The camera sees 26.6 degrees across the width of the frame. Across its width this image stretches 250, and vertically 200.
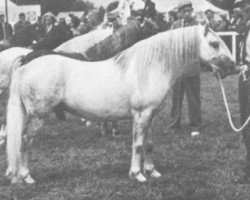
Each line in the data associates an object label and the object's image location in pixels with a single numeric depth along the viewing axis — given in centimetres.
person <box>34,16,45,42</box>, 1332
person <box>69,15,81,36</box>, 2108
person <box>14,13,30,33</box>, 1963
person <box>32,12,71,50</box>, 1061
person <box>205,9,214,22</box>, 2074
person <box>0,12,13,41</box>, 2040
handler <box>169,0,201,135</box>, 1040
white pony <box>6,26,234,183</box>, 691
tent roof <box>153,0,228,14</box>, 3036
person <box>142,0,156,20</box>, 1005
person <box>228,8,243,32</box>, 2085
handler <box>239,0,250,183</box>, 680
